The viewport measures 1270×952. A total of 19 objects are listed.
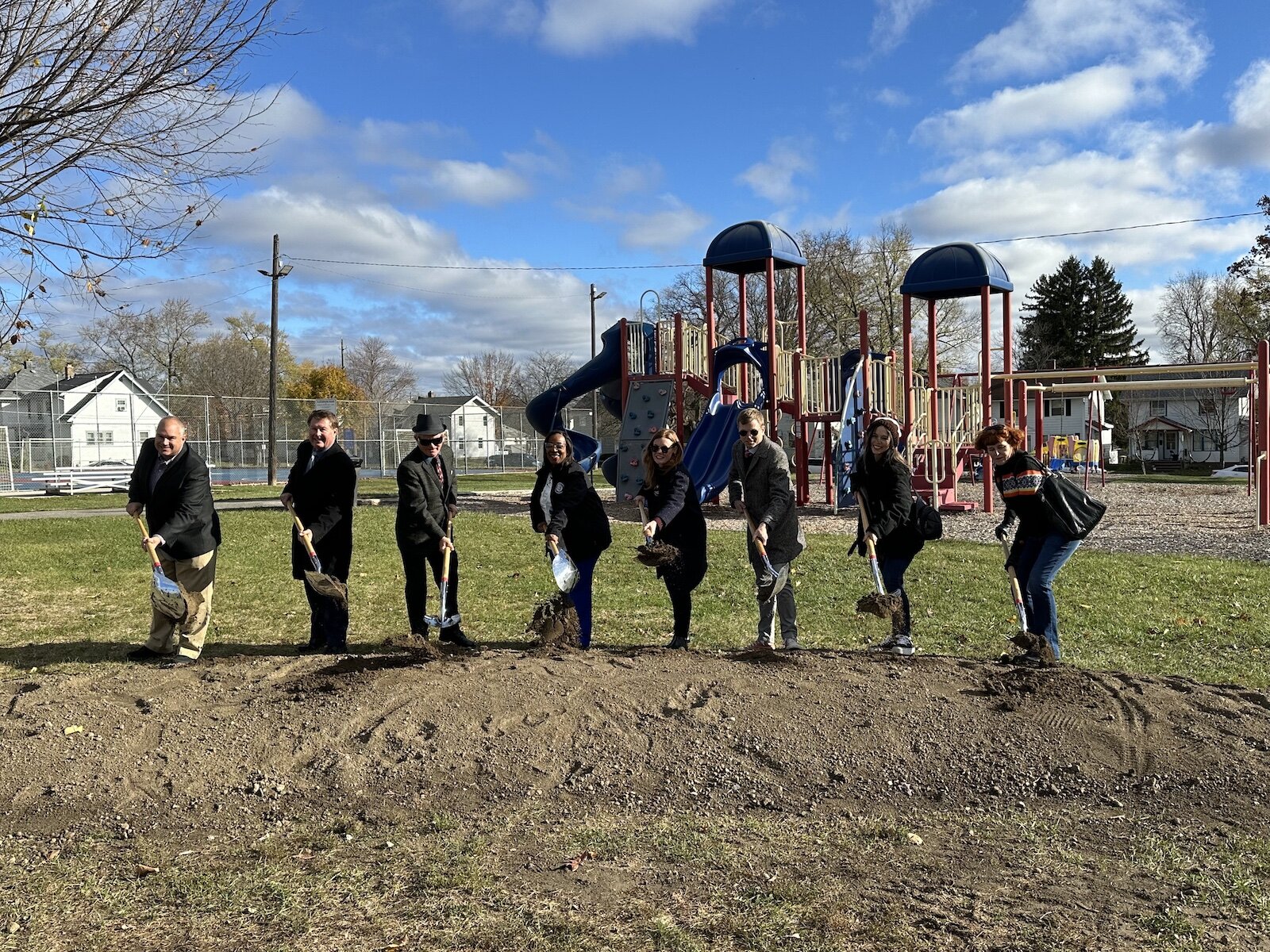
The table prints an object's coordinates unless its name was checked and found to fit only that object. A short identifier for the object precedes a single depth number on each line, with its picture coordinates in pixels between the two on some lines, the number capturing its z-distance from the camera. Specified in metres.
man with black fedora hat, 6.99
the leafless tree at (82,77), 6.79
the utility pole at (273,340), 31.70
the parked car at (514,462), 48.56
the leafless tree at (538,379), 81.00
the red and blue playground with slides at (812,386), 17.67
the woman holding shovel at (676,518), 6.85
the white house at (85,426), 34.16
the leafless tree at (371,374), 86.00
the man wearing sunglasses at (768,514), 6.73
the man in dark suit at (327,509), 7.20
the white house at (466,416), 61.29
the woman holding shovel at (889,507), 6.69
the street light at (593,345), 36.79
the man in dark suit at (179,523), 6.91
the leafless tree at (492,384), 89.44
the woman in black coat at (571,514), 7.08
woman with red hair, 6.32
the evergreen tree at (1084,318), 59.97
